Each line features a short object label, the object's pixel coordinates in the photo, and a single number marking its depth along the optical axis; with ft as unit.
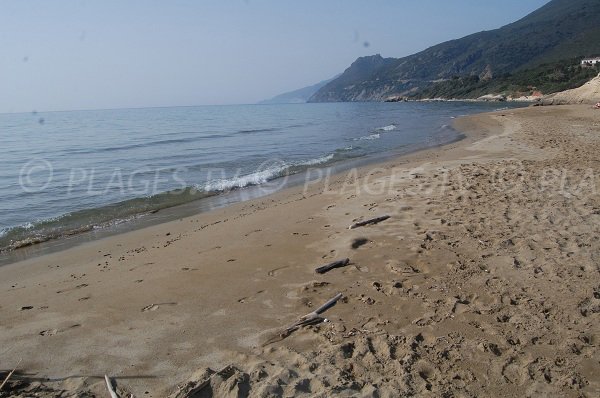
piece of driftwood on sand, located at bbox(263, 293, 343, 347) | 13.88
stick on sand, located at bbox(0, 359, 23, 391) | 11.42
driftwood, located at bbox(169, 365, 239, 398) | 11.11
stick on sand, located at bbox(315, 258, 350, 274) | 18.90
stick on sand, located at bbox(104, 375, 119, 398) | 11.17
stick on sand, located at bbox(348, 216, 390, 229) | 24.83
